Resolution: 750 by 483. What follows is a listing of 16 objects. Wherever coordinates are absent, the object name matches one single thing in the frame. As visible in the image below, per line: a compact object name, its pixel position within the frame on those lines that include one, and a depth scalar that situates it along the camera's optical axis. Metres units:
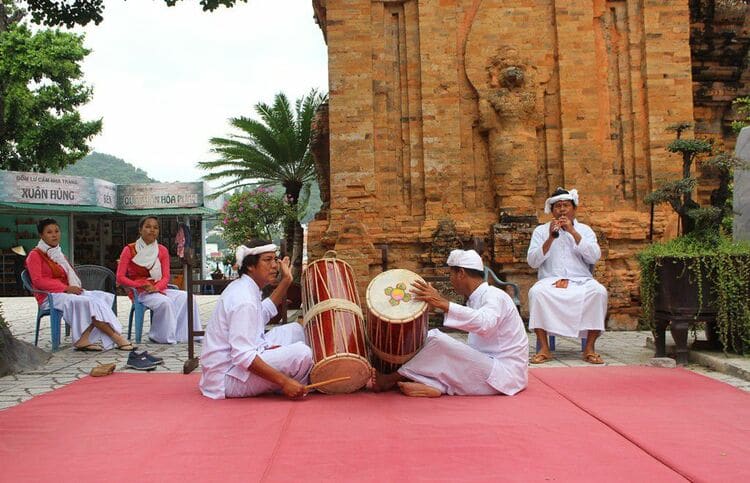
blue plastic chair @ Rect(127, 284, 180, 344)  7.89
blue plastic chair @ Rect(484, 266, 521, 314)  7.23
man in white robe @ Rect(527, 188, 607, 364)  6.24
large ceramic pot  5.74
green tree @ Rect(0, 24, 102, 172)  19.03
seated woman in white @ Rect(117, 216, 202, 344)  7.81
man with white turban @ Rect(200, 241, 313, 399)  4.33
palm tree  18.81
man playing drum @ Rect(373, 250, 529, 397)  4.52
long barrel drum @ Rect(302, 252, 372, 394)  4.40
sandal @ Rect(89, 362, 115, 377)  5.54
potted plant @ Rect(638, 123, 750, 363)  5.63
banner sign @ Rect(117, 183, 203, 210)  22.70
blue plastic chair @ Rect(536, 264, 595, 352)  6.78
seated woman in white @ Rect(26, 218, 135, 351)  7.10
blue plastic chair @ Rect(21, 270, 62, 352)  7.18
